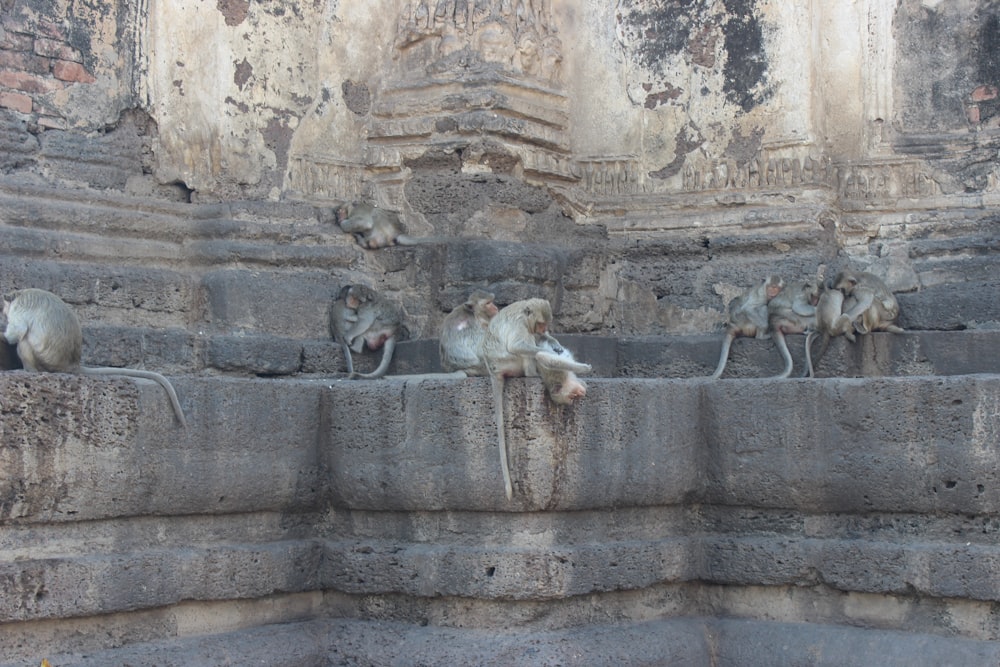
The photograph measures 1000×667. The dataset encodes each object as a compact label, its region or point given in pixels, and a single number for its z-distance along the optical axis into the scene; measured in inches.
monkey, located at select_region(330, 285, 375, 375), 300.8
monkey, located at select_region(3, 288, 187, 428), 229.6
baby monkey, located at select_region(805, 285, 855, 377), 285.9
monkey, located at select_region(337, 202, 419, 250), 316.8
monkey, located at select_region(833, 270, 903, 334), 287.7
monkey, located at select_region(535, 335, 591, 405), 228.5
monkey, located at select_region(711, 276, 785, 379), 299.1
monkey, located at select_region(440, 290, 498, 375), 275.1
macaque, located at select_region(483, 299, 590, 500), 230.1
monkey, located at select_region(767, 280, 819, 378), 293.1
